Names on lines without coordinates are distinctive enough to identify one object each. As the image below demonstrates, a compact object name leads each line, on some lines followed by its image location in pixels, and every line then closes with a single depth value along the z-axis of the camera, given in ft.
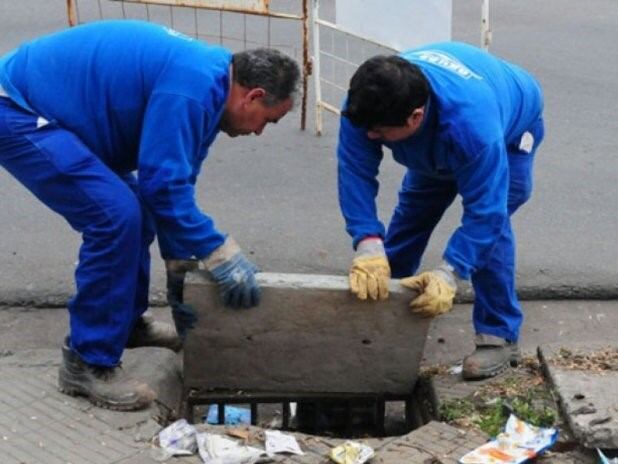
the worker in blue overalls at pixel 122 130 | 12.26
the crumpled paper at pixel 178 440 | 12.78
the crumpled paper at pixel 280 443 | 12.87
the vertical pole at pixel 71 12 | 24.43
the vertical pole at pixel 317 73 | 24.48
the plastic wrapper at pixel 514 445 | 12.68
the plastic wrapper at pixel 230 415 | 15.51
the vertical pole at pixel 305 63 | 23.76
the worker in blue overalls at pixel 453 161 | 12.57
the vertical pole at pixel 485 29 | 21.47
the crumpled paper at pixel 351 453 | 12.62
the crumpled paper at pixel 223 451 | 12.59
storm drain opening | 15.01
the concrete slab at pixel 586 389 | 12.90
